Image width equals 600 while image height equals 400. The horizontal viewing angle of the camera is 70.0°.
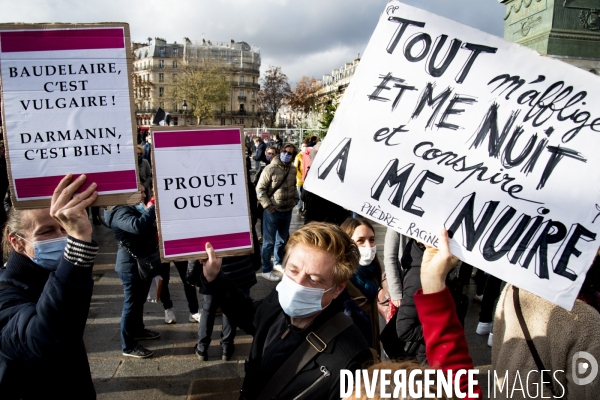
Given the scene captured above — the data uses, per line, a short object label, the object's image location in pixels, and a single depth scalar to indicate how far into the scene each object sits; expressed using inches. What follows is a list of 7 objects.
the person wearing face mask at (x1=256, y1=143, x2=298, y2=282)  245.3
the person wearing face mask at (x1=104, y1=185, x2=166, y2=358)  150.6
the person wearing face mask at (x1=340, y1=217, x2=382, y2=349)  104.4
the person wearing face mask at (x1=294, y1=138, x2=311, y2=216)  364.8
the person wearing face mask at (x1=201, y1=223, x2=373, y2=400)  63.5
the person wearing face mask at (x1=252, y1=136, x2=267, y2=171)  543.6
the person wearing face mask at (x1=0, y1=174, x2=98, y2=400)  57.6
